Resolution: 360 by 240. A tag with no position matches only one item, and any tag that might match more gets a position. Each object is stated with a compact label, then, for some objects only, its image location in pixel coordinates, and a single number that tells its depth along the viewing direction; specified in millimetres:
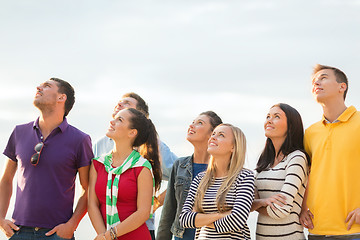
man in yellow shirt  5234
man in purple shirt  5656
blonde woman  4945
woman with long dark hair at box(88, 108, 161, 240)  5363
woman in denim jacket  6055
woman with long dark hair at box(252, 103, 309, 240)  5141
